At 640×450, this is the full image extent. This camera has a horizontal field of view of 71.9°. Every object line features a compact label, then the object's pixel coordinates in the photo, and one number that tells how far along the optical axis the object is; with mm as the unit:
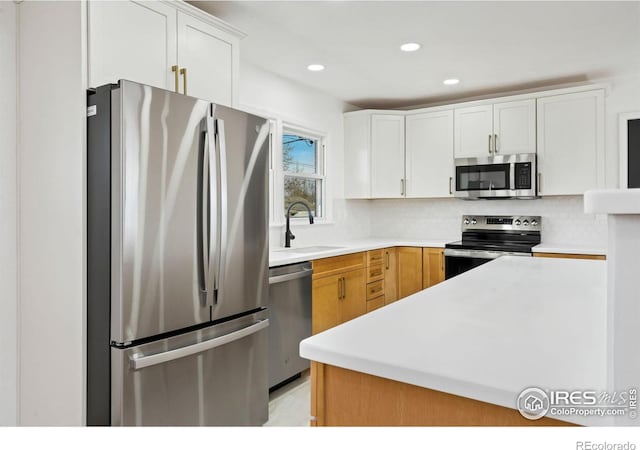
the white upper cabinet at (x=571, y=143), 3807
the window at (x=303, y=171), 4090
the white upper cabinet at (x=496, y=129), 4070
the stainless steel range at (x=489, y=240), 3959
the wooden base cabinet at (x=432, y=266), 4234
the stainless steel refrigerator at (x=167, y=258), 1764
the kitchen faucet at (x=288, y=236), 3768
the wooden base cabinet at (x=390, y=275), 4344
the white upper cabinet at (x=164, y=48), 1930
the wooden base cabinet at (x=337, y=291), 3322
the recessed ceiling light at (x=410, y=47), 3142
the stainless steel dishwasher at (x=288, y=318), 2820
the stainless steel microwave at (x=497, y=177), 4031
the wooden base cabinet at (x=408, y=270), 4363
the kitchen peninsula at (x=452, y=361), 694
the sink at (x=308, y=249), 3613
